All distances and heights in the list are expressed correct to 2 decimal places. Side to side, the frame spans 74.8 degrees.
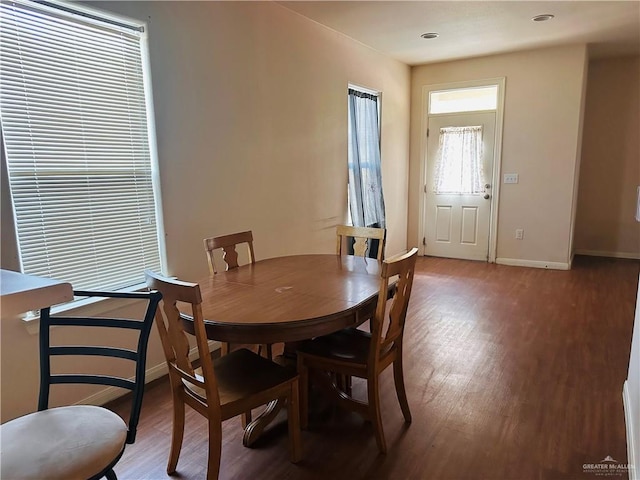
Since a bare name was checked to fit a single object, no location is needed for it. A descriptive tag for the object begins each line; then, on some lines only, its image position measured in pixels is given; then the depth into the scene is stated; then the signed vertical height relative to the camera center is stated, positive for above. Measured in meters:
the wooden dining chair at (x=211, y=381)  1.55 -0.86
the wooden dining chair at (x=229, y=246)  2.49 -0.44
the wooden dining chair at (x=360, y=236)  2.71 -0.42
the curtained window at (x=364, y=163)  4.63 +0.10
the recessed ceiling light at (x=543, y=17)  3.81 +1.39
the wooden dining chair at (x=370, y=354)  1.87 -0.86
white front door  5.59 -0.19
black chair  1.05 -0.70
